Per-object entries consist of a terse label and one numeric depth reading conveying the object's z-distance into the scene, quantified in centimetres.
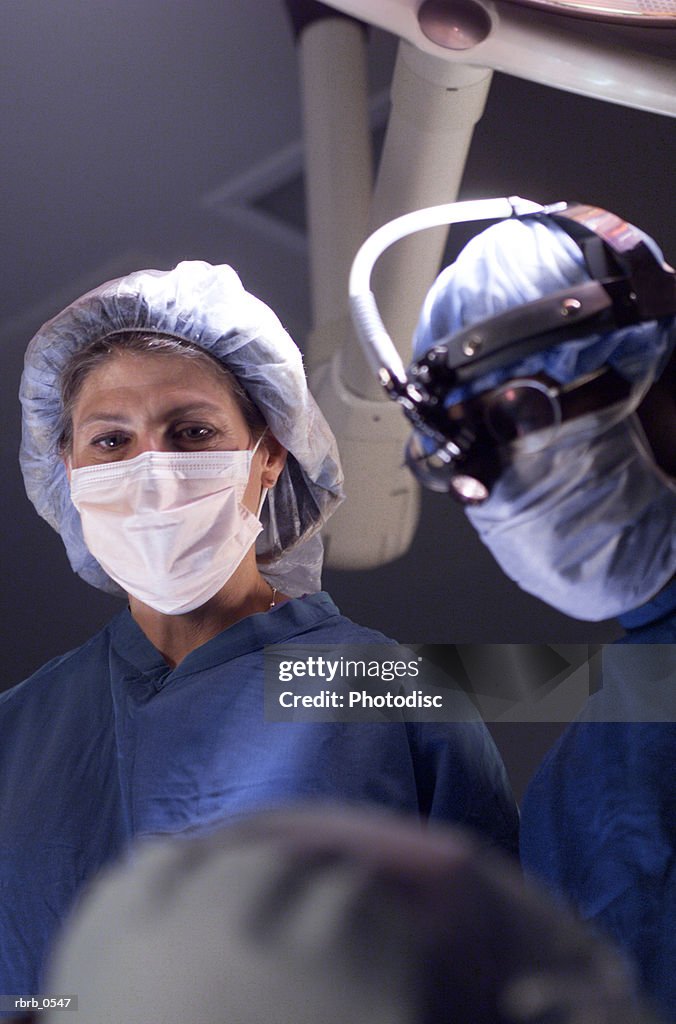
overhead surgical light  132
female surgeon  134
